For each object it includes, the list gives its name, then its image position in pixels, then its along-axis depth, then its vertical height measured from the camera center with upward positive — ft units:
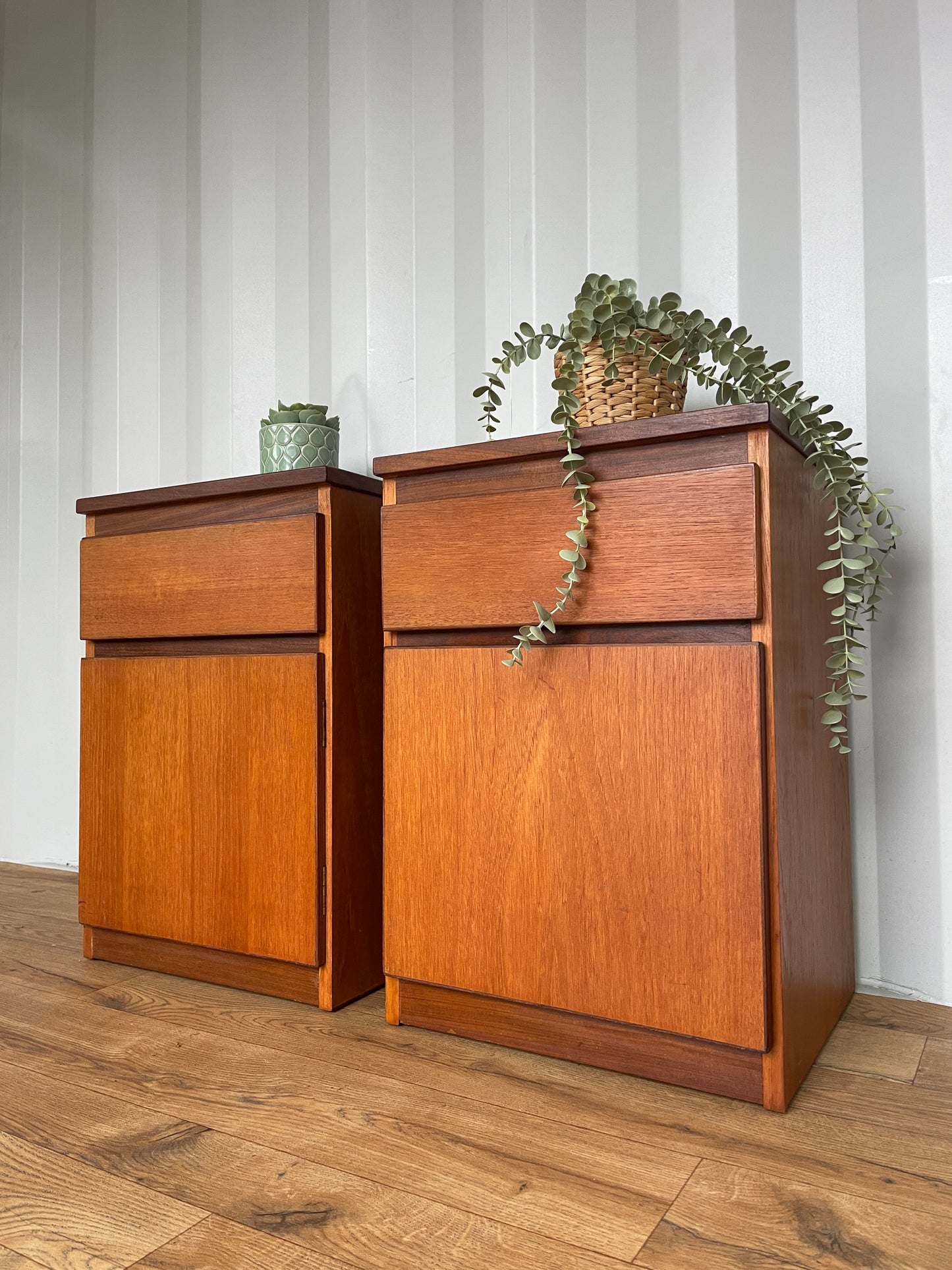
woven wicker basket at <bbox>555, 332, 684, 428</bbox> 3.43 +1.01
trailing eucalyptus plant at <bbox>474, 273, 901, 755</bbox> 3.28 +1.02
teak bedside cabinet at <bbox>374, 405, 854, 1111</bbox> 3.07 -0.37
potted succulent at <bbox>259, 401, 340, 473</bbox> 4.80 +1.18
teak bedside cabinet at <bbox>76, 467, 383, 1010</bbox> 4.10 -0.34
